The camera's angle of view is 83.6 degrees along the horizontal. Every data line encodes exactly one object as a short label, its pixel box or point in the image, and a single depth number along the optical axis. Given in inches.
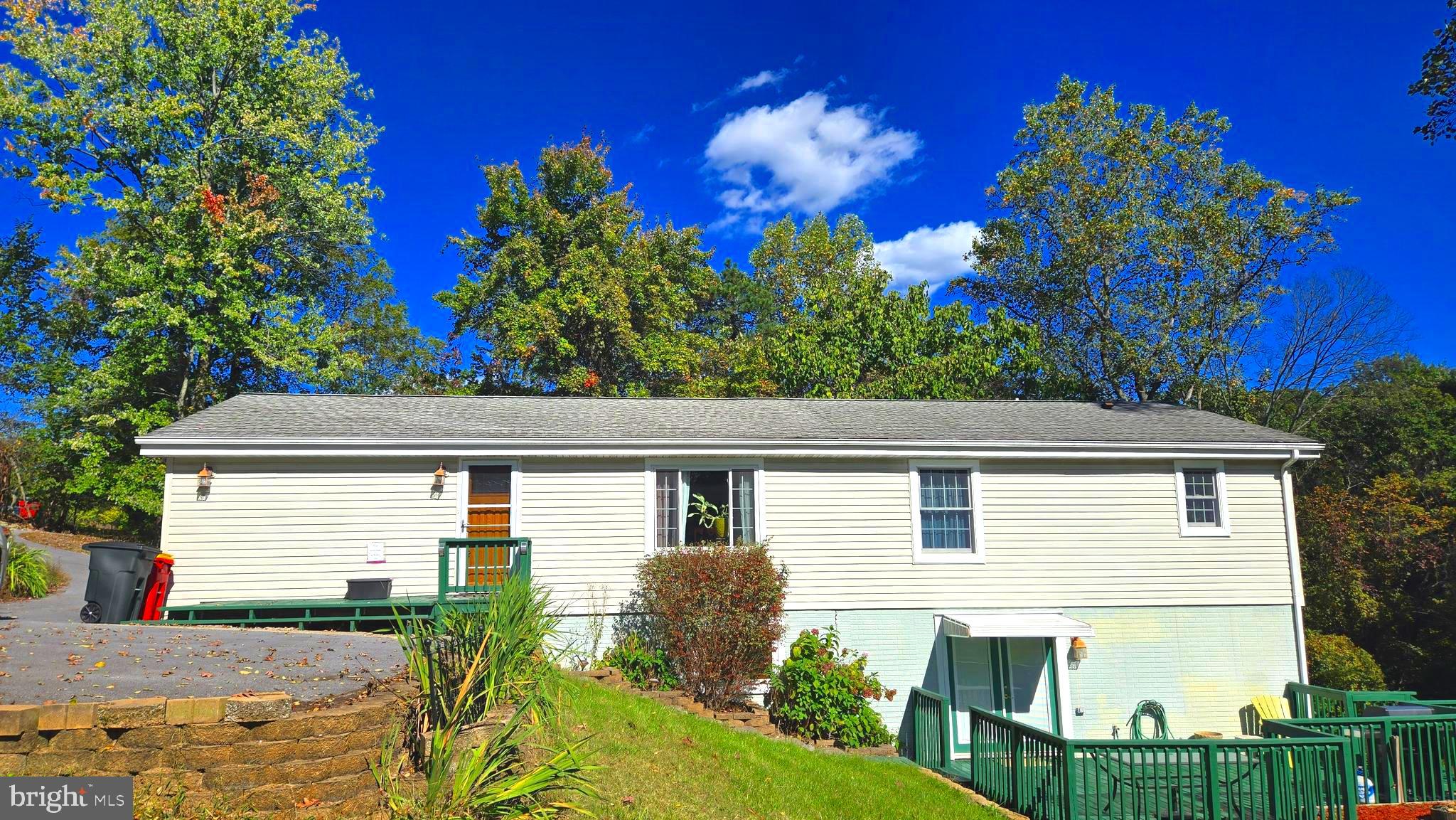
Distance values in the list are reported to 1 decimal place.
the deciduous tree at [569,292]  1045.2
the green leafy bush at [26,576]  534.6
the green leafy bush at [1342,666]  597.3
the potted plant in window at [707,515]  496.7
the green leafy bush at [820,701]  438.6
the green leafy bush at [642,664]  439.8
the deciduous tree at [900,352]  947.3
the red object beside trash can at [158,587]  411.2
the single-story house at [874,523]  459.8
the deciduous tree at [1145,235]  914.1
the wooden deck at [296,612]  411.2
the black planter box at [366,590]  438.6
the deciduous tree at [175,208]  855.1
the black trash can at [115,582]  394.3
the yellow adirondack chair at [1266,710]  510.9
